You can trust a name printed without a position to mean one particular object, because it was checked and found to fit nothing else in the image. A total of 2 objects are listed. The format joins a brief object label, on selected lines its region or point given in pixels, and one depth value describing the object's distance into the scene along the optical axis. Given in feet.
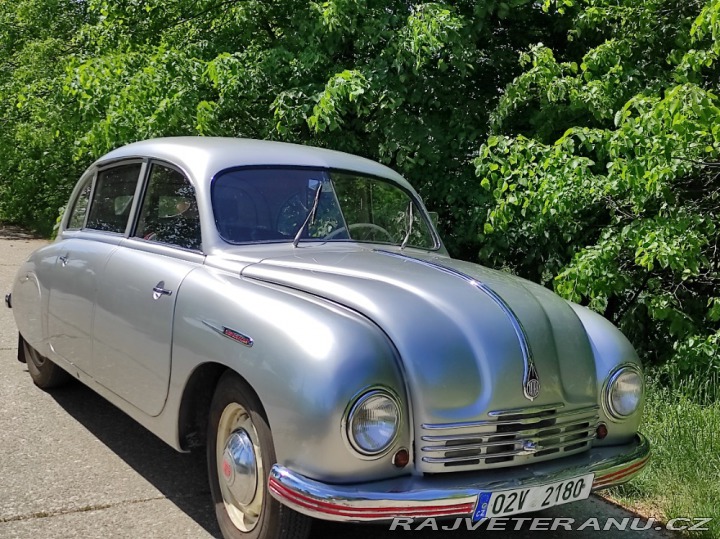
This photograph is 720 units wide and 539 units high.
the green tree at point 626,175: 17.47
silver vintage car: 9.40
